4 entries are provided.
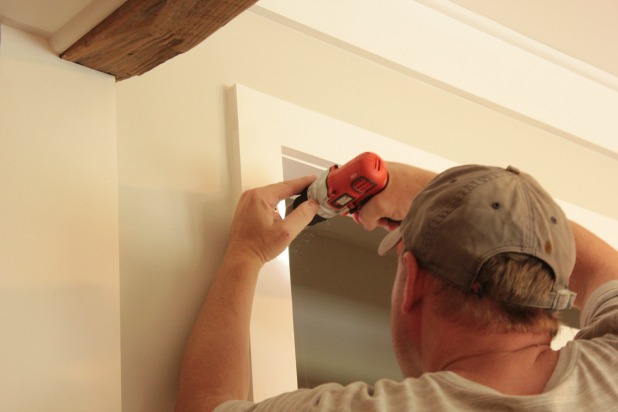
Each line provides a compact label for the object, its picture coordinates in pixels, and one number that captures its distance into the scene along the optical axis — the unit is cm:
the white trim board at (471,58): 216
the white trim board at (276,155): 177
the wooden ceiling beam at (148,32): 161
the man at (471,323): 149
